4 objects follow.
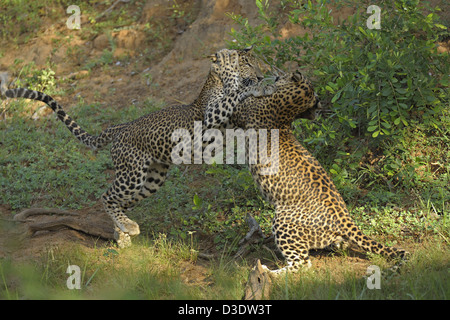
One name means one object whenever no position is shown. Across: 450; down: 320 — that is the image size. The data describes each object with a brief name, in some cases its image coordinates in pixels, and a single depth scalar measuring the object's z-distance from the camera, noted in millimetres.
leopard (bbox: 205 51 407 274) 11680
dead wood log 14461
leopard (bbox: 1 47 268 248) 13906
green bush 13734
